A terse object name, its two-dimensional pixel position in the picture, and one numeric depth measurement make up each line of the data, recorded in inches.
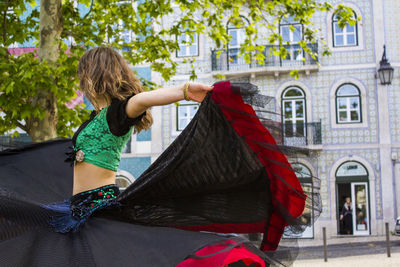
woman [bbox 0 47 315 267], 96.2
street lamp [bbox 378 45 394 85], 819.4
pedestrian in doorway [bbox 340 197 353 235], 833.5
